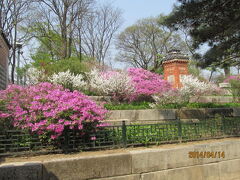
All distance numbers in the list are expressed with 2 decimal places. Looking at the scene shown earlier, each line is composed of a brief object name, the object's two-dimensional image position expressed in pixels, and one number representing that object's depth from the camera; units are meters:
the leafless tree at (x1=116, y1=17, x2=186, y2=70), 32.50
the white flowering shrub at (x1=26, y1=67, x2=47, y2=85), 12.69
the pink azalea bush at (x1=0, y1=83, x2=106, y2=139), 4.06
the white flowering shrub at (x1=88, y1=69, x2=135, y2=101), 9.00
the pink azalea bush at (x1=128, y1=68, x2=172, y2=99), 9.76
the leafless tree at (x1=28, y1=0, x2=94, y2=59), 19.89
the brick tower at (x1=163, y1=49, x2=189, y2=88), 15.90
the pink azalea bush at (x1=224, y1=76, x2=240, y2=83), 14.40
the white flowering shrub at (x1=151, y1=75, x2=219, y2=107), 9.12
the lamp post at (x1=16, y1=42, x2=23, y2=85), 18.14
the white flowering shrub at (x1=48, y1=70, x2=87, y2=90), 10.55
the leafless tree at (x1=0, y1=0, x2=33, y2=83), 19.73
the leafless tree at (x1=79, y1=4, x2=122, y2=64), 29.53
